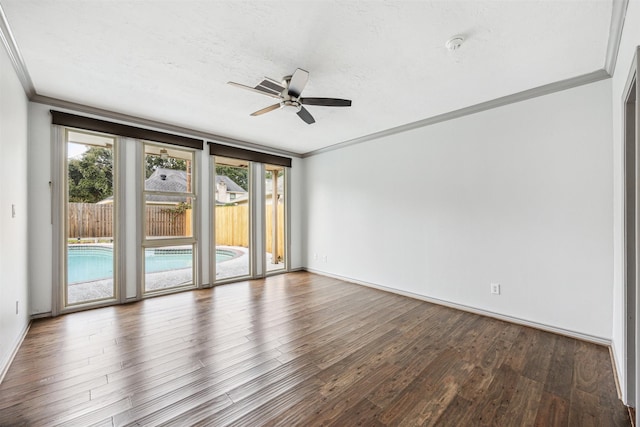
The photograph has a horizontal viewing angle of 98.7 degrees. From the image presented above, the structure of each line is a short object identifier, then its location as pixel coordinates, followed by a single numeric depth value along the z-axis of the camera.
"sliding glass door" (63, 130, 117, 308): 3.51
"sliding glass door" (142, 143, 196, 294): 4.11
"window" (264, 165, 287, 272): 5.90
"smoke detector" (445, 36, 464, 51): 2.11
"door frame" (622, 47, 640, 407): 1.73
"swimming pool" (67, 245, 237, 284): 3.53
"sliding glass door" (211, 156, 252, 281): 4.96
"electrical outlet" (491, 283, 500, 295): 3.23
